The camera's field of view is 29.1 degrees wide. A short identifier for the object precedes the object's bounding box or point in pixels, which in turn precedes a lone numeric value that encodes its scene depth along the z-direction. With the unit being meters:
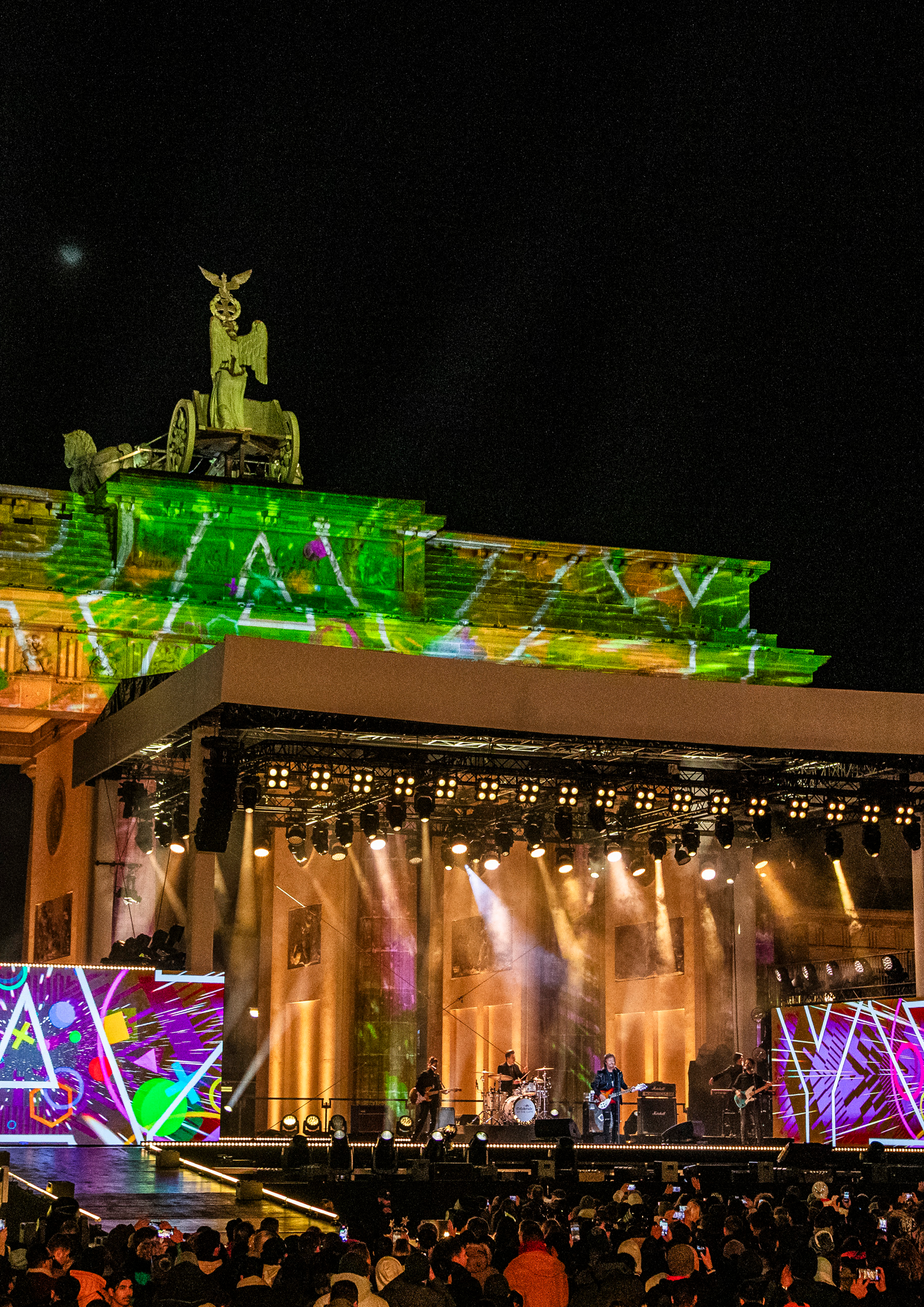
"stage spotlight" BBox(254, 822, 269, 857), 33.03
